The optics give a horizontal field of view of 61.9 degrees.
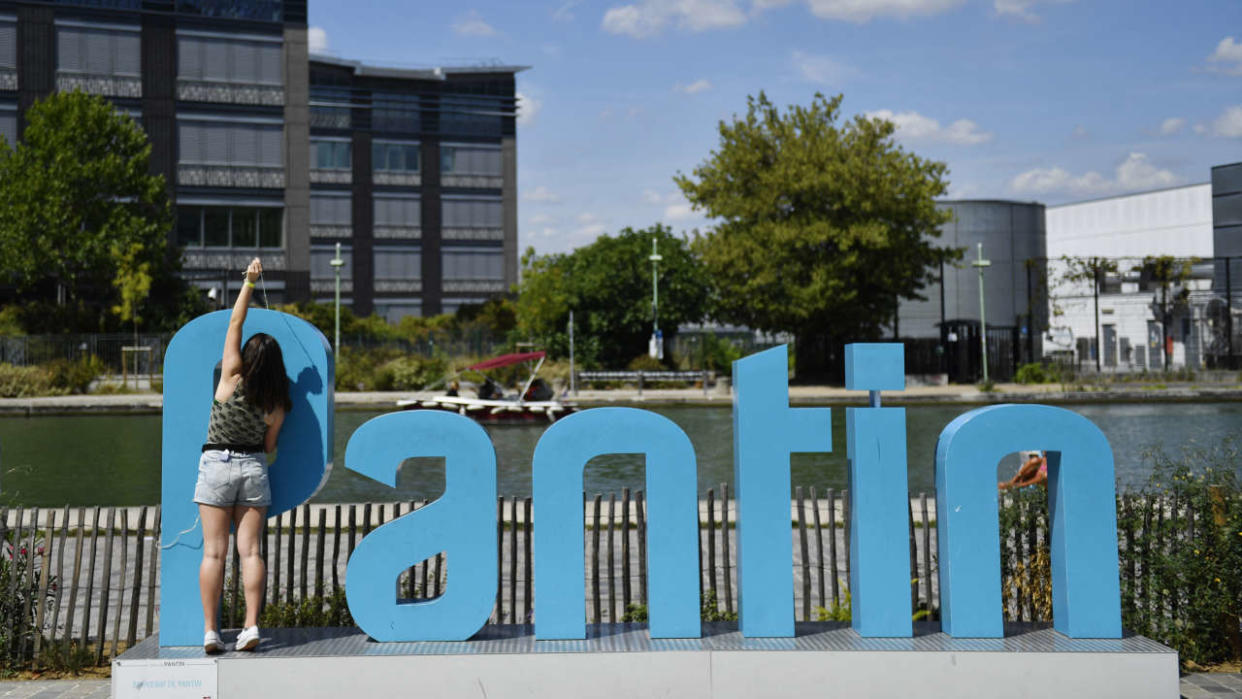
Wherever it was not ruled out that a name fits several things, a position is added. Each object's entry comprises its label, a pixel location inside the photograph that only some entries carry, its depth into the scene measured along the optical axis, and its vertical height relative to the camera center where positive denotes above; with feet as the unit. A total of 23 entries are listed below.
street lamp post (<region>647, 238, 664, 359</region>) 139.95 +11.12
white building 170.91 +19.93
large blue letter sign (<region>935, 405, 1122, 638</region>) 19.27 -2.36
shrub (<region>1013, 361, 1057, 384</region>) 137.80 +1.92
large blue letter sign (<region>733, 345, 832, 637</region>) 19.54 -1.47
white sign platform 18.13 -4.93
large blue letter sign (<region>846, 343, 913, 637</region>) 19.44 -1.99
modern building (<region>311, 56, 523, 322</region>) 233.35 +47.52
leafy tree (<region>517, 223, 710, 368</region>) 149.69 +13.23
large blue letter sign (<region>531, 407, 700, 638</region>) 19.35 -2.37
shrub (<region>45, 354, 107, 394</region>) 122.01 +2.56
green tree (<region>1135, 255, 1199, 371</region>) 160.86 +16.67
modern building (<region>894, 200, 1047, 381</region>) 216.54 +25.70
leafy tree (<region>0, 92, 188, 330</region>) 137.18 +25.80
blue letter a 19.07 -2.71
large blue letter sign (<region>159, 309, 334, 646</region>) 19.42 -0.57
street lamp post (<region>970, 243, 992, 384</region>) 137.69 +8.11
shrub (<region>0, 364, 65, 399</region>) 115.55 +1.71
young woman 18.70 -1.29
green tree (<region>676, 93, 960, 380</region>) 136.56 +23.06
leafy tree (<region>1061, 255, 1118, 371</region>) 154.61 +18.21
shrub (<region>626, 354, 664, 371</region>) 141.28 +3.66
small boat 89.71 -1.29
